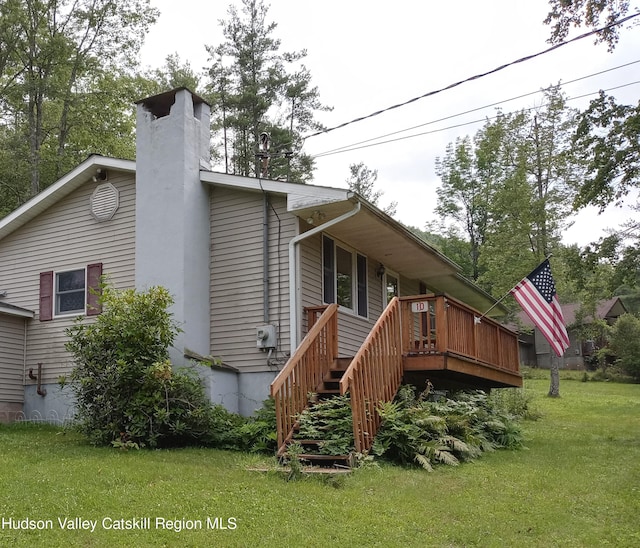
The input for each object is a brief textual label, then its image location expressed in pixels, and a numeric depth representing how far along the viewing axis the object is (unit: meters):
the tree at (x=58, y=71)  20.92
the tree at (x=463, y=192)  34.38
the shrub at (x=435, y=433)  8.21
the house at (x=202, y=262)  10.51
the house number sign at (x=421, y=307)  9.89
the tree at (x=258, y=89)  27.98
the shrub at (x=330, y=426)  7.93
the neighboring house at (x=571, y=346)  40.19
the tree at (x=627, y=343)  32.38
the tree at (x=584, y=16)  12.44
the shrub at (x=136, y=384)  8.84
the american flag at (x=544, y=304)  10.29
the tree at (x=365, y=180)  34.53
